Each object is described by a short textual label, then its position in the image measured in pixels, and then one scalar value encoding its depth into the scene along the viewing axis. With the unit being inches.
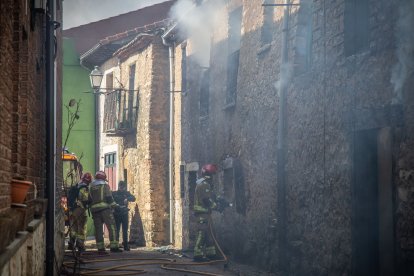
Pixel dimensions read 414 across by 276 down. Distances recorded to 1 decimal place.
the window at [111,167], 1061.8
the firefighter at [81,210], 664.4
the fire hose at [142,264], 493.4
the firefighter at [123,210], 749.9
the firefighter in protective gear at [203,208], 581.0
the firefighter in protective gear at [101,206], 674.8
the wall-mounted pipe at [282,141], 506.3
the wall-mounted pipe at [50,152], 365.7
